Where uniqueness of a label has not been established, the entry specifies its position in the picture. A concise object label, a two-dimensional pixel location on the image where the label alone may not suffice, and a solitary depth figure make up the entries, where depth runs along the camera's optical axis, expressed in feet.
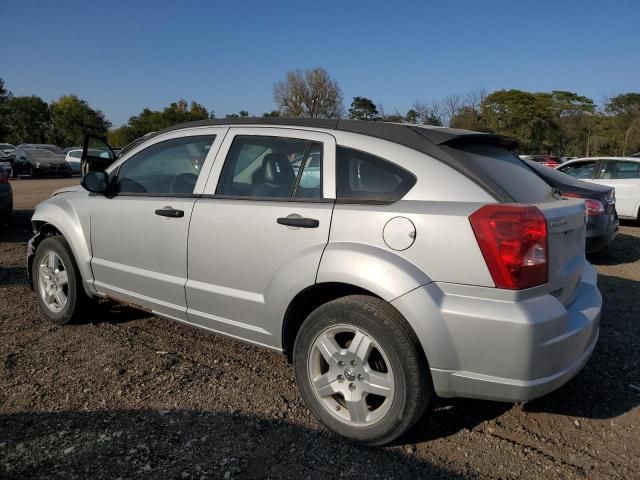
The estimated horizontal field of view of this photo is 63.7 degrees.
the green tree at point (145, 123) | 189.57
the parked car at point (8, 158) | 81.47
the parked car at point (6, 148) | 96.96
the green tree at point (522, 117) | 168.66
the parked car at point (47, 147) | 84.11
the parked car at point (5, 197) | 28.11
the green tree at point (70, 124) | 190.08
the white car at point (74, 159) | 87.76
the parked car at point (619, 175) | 34.09
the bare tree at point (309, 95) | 184.24
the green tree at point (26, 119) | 179.52
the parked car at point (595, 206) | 22.48
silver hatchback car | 7.72
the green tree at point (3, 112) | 173.78
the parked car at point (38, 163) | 78.95
